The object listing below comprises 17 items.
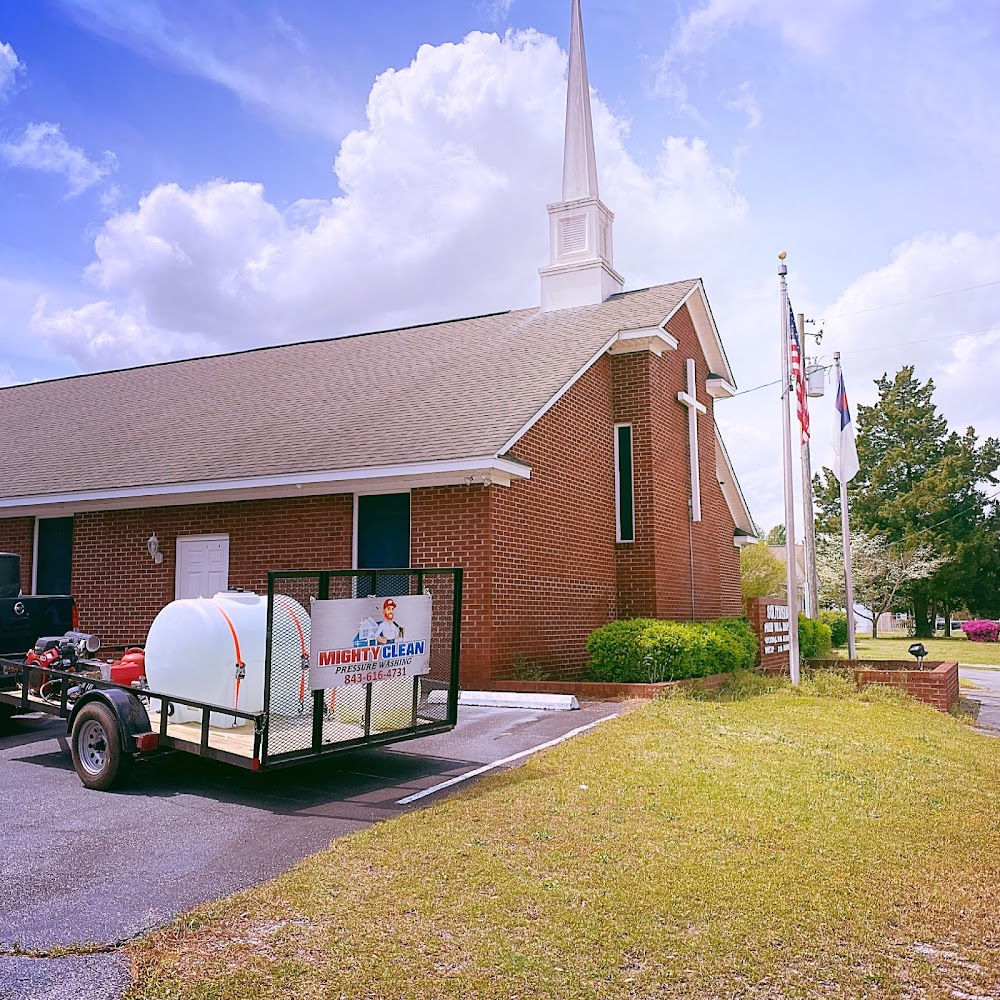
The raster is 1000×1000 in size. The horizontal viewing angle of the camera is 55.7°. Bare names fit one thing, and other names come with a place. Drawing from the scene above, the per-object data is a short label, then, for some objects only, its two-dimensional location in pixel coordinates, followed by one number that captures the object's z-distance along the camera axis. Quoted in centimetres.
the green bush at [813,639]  1941
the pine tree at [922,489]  5103
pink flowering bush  4484
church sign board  1639
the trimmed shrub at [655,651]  1312
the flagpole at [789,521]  1428
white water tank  759
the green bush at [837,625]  3155
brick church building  1318
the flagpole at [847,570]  1884
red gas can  909
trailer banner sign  709
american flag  1529
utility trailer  710
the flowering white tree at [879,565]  4969
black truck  1009
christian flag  1983
